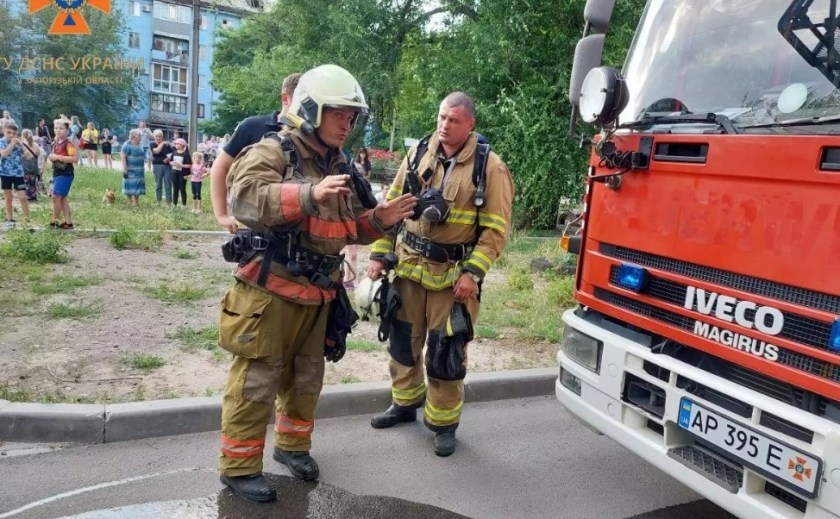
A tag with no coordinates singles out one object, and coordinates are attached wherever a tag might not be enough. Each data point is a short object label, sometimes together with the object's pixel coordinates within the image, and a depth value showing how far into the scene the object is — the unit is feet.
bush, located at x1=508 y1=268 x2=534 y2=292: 25.70
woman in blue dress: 41.57
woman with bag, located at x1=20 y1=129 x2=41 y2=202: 36.77
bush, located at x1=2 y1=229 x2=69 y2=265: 22.72
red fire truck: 7.31
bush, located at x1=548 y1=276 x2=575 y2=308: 23.70
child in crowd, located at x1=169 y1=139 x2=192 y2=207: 43.32
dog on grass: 41.96
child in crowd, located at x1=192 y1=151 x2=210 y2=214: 43.09
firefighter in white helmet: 9.48
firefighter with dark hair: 11.82
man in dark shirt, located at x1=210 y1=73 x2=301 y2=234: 13.66
